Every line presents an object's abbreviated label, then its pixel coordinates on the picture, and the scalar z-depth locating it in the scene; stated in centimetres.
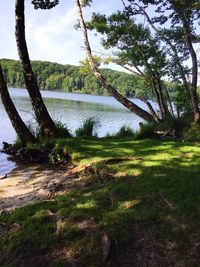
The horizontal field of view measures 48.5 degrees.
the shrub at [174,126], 812
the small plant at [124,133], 911
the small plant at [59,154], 643
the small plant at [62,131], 781
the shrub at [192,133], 744
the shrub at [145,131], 795
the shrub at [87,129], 868
